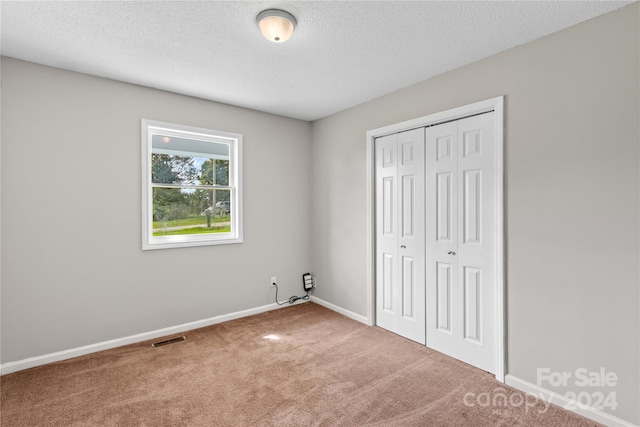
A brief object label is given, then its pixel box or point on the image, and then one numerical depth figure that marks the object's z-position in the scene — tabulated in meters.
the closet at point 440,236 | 2.54
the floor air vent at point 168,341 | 3.03
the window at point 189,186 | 3.23
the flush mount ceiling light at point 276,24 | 1.91
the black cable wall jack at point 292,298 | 4.09
